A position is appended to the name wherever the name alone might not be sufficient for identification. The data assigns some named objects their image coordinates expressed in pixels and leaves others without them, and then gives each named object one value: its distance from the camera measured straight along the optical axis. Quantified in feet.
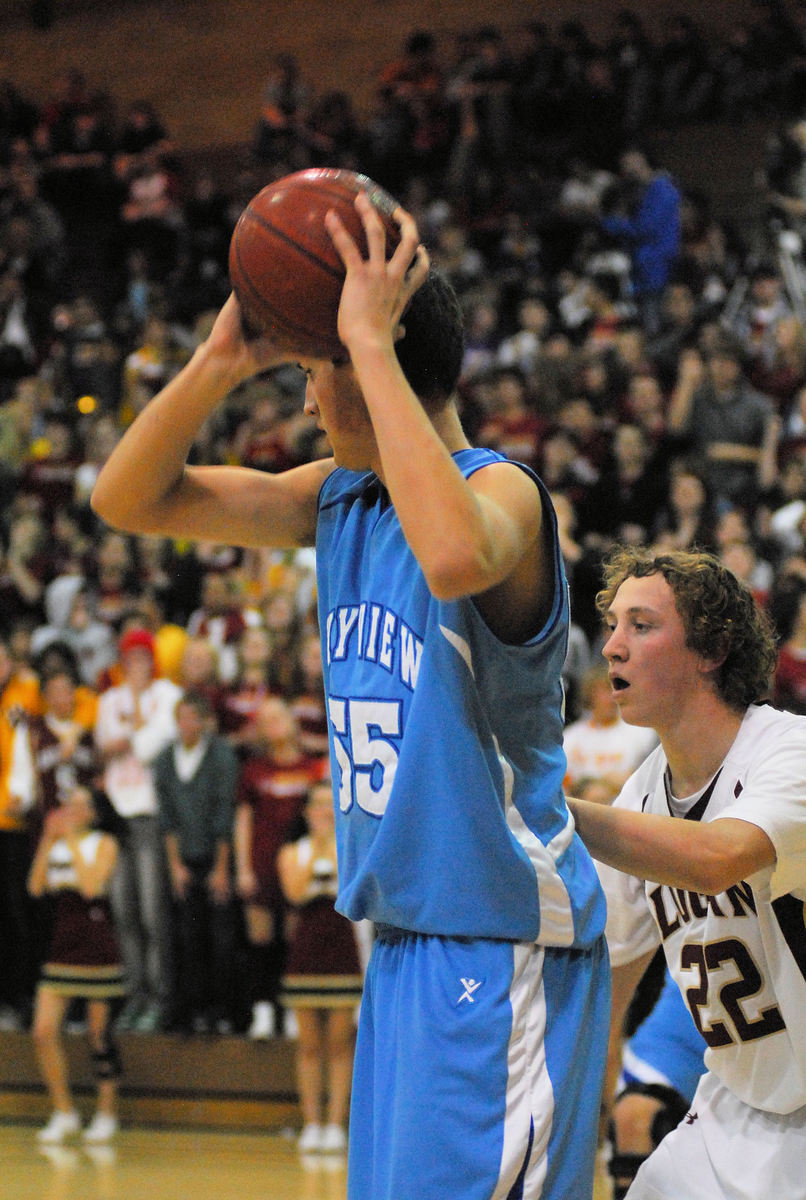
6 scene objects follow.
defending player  18.85
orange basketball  14.26
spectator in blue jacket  77.15
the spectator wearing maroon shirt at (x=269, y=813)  49.73
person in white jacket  52.75
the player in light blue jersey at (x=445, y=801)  14.11
